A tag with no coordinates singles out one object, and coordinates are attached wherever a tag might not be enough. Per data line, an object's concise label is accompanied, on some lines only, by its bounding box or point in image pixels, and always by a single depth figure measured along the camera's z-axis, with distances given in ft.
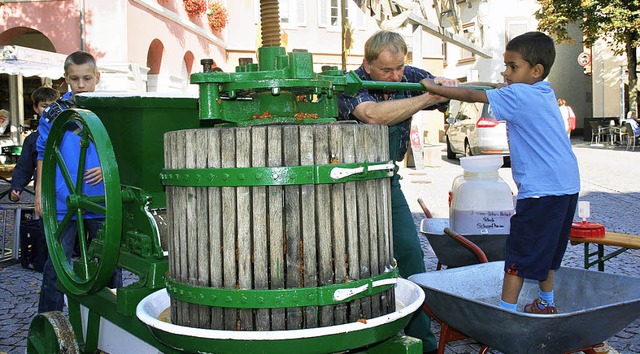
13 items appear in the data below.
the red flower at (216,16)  79.36
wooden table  12.73
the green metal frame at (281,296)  6.63
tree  77.15
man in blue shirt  9.99
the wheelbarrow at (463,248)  12.99
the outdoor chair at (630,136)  67.26
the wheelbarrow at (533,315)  8.57
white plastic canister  13.91
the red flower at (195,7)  69.77
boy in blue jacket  11.81
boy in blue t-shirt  9.87
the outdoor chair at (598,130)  79.29
